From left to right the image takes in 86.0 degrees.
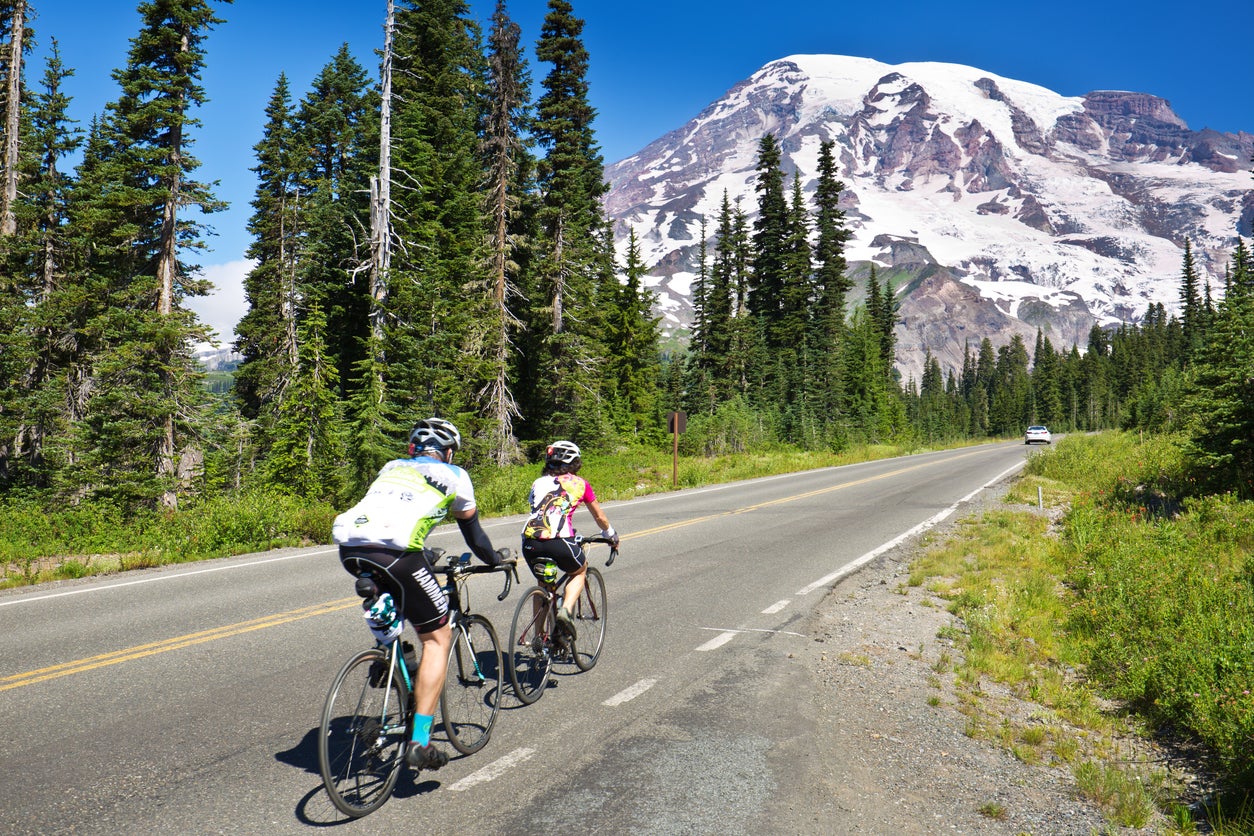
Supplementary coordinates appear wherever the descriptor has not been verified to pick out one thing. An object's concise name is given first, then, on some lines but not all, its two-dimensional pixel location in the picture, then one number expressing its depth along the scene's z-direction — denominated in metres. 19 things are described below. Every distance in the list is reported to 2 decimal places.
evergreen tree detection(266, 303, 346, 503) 17.55
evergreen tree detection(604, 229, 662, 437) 43.22
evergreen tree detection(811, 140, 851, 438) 56.22
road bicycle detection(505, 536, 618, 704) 5.30
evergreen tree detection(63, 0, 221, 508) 16.55
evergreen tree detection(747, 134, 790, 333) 57.84
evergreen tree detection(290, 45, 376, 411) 28.73
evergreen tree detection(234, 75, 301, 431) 30.97
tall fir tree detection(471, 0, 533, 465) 26.86
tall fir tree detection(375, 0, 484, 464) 20.73
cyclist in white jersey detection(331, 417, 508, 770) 3.68
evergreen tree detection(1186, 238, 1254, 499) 13.11
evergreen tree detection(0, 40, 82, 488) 21.48
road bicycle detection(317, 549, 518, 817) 3.56
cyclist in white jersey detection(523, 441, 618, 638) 5.68
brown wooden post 23.75
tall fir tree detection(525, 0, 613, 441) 28.88
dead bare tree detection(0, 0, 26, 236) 22.62
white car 59.56
